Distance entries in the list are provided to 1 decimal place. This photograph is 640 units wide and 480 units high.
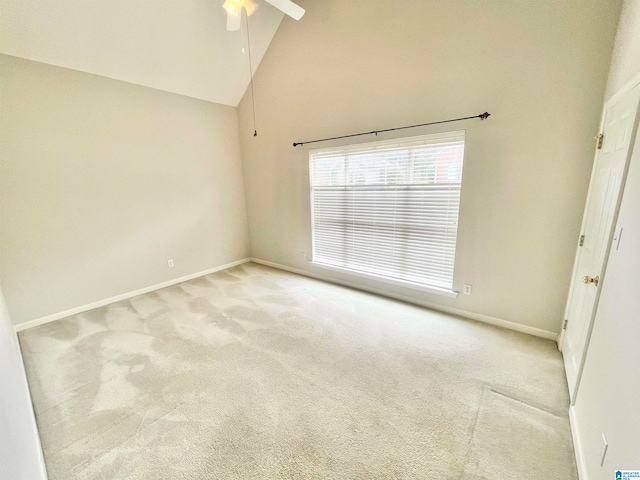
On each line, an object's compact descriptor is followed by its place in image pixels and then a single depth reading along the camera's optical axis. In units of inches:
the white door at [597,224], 55.7
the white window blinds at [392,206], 106.7
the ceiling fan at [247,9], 82.0
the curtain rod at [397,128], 91.7
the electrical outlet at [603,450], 42.1
